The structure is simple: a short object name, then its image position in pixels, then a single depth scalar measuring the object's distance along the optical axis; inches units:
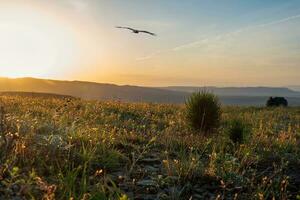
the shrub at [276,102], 1127.0
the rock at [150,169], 228.1
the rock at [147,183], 204.8
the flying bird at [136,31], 355.7
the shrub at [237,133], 333.4
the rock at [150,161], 246.4
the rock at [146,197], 191.5
